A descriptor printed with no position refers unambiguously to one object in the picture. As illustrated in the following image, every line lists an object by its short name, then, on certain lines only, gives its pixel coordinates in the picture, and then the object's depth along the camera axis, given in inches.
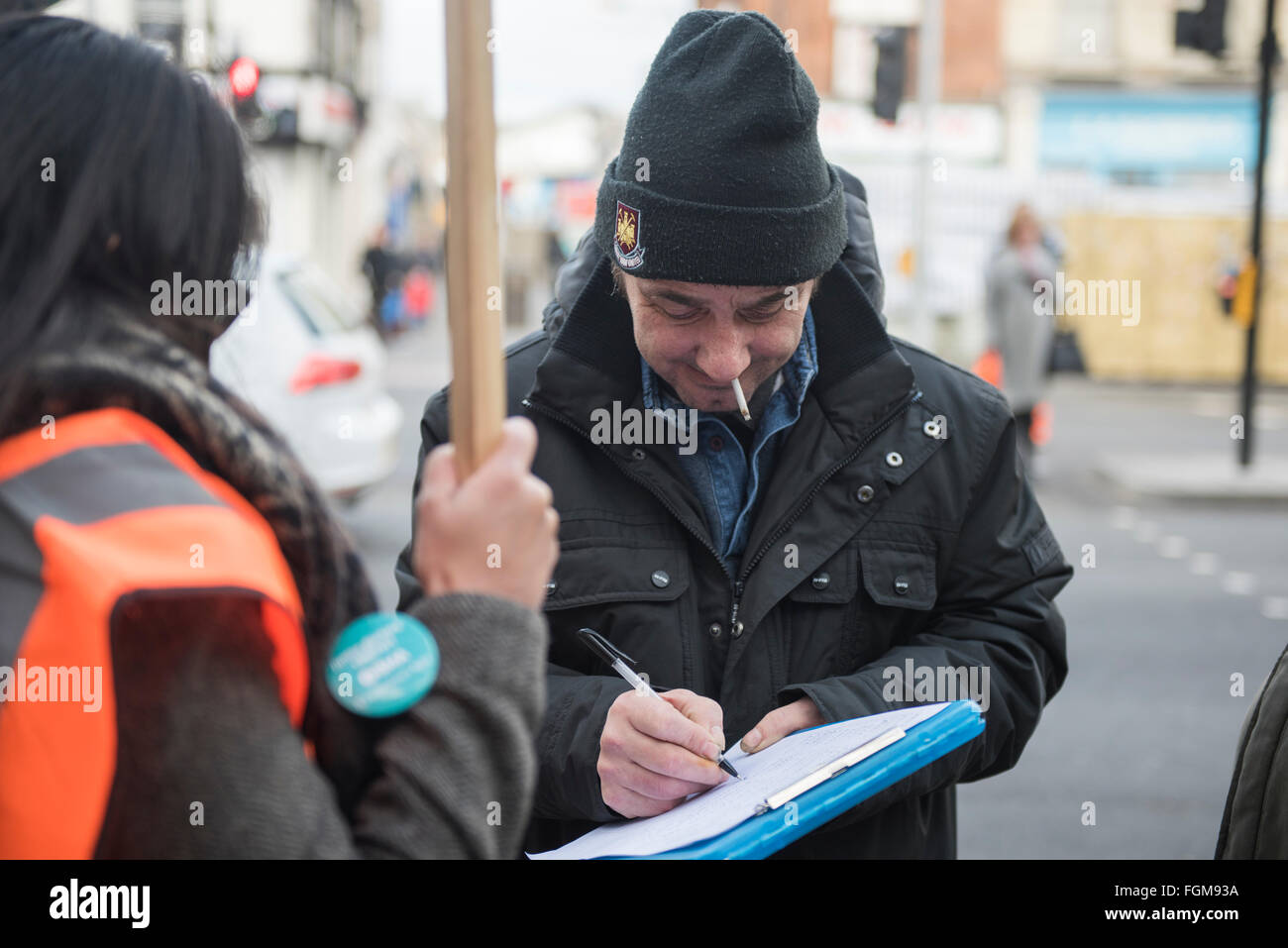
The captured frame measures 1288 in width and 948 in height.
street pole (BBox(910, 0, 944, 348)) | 553.6
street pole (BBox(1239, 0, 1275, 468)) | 432.1
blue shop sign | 1054.4
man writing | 78.5
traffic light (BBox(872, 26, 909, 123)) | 461.1
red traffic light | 243.9
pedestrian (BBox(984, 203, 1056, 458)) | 437.4
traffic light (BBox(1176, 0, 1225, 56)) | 436.1
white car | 317.7
